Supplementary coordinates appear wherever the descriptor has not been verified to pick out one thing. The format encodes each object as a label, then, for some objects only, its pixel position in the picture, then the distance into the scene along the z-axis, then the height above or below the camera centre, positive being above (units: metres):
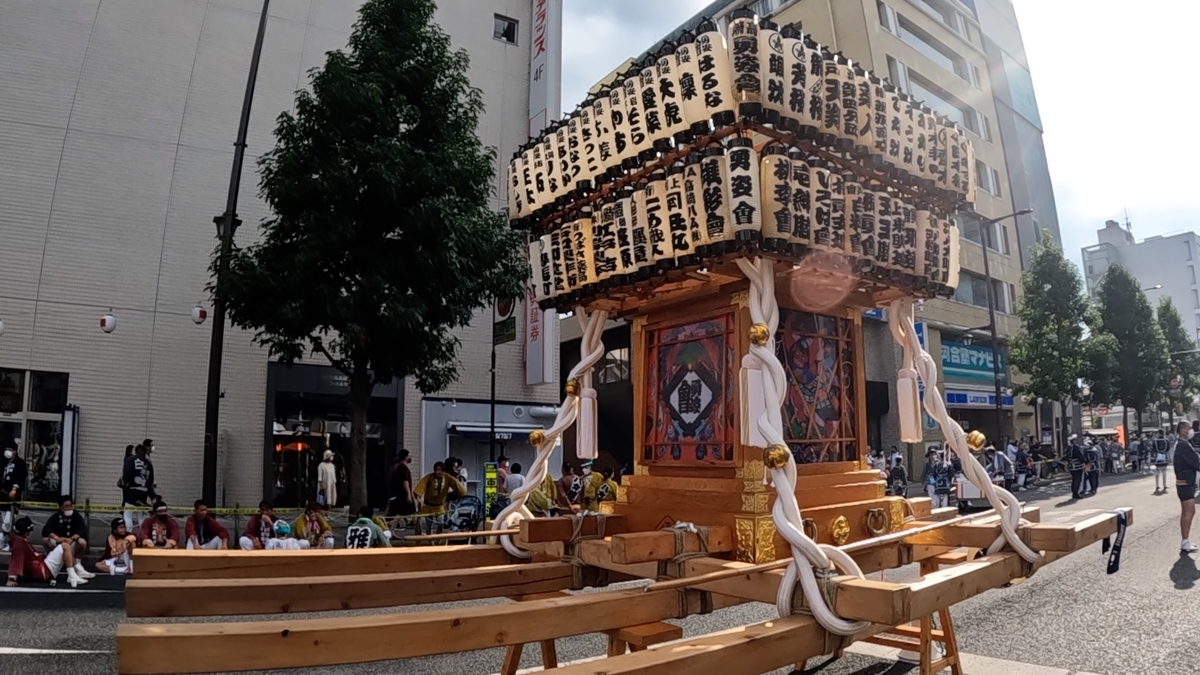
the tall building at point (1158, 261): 64.19 +16.40
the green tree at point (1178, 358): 37.56 +4.36
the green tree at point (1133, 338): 33.16 +4.70
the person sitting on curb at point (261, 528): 10.39 -0.97
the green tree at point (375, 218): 11.18 +3.85
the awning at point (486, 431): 18.69 +0.68
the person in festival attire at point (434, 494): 12.52 -0.62
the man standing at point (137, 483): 12.79 -0.31
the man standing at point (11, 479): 11.98 -0.20
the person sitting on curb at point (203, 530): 10.20 -0.96
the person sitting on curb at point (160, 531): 10.16 -0.95
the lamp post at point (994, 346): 24.72 +3.41
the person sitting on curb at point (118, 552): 9.91 -1.22
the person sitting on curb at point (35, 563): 9.19 -1.25
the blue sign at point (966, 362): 29.89 +3.56
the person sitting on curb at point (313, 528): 10.31 -0.97
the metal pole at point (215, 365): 11.98 +1.66
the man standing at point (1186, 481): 9.85 -0.60
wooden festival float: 2.68 +0.33
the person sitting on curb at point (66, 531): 9.96 -0.90
